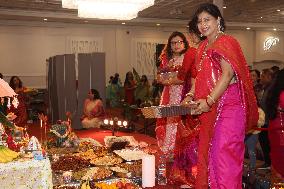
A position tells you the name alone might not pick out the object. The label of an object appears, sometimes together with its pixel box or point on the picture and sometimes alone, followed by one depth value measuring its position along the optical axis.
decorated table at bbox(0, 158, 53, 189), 2.25
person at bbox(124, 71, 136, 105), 11.72
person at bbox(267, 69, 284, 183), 4.25
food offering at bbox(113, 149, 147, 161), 4.25
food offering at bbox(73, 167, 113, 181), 3.47
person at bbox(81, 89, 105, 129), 7.89
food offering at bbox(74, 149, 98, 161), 4.29
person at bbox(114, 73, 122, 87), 13.28
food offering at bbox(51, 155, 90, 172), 3.80
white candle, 3.53
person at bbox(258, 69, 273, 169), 5.25
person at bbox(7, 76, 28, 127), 7.03
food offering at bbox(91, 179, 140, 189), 3.04
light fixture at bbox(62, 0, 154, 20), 5.58
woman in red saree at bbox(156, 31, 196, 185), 4.17
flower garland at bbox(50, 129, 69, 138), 4.88
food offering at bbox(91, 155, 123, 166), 4.03
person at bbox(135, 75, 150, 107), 10.63
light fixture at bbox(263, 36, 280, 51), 17.28
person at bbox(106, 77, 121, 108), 13.01
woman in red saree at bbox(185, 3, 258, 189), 2.49
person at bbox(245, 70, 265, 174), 5.05
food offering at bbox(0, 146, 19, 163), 2.28
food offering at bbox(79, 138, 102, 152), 4.86
